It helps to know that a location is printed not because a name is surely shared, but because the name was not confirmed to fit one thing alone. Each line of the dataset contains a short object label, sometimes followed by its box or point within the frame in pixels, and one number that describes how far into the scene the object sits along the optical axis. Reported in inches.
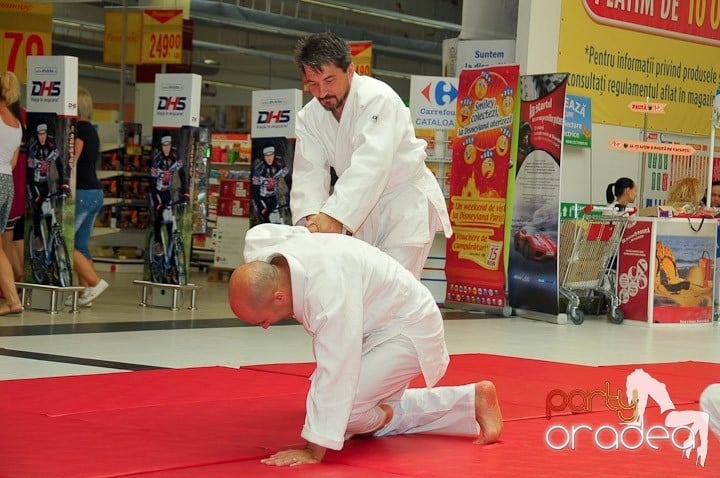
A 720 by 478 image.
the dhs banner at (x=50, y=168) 330.0
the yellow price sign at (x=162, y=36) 610.2
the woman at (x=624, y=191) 405.4
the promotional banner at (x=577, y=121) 426.6
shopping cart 383.6
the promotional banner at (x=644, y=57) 439.5
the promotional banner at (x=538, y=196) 377.7
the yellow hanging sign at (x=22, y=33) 556.1
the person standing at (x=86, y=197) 351.6
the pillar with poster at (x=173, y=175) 357.7
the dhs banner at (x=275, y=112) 398.9
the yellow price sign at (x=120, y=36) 634.2
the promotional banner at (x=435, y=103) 421.7
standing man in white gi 161.6
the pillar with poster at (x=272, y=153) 400.8
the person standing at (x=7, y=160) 302.4
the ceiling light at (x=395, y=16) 691.4
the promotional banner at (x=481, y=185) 393.7
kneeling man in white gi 132.2
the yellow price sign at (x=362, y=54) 524.9
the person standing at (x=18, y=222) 348.2
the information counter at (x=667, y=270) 386.9
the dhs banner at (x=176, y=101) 356.8
